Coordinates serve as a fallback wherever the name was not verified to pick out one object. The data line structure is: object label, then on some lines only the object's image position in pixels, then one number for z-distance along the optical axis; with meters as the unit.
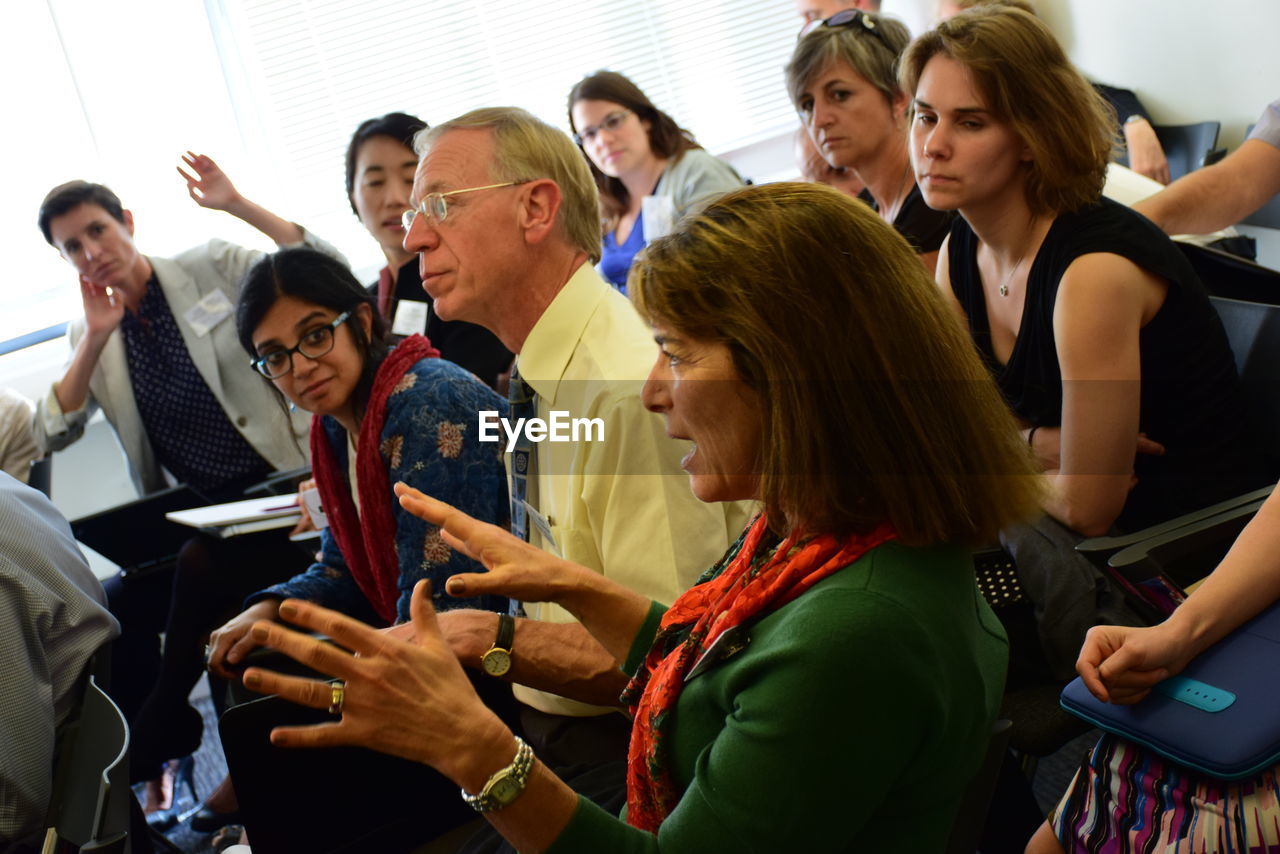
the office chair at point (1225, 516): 1.50
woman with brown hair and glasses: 4.04
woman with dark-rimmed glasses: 1.90
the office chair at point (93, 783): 1.47
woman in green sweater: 0.90
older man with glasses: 1.52
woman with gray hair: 2.62
